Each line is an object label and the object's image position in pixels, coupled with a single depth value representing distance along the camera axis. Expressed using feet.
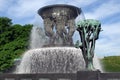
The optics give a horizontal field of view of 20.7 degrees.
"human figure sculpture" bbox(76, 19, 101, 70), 45.27
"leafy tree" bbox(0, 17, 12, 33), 155.33
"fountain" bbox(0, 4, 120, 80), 44.91
